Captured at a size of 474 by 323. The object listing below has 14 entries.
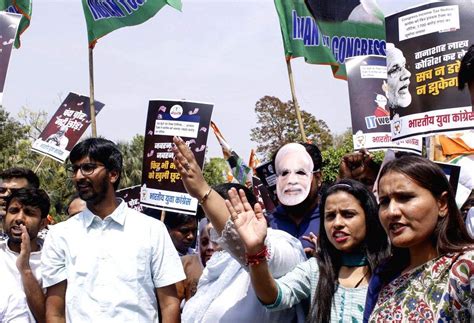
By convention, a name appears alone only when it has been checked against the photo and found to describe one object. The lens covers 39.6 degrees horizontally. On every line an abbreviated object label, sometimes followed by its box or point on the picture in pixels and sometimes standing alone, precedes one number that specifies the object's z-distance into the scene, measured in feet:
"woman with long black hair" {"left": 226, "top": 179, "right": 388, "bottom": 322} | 8.32
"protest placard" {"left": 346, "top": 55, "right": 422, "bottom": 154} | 17.03
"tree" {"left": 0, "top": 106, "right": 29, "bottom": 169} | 85.93
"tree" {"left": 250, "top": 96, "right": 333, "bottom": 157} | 91.81
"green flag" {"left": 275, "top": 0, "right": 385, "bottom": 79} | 20.85
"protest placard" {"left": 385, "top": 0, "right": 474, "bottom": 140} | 13.05
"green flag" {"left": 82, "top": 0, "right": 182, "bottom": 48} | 22.57
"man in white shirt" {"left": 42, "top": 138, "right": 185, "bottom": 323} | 10.55
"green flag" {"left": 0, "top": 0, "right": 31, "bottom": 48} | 22.81
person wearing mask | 11.88
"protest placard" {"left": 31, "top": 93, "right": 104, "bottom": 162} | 24.53
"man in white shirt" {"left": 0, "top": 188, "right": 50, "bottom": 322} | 11.69
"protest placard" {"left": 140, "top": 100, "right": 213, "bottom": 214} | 17.58
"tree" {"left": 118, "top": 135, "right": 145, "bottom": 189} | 84.33
